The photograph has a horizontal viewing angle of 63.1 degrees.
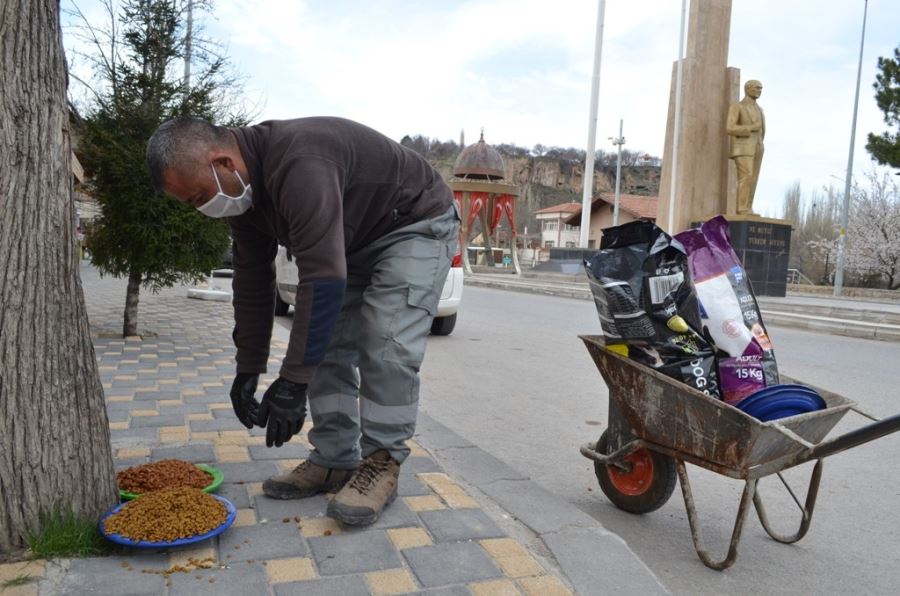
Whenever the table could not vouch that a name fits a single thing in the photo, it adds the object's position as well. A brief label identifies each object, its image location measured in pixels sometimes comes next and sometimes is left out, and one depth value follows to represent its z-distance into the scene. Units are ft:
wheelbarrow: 8.02
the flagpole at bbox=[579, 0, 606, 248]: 90.79
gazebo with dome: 123.54
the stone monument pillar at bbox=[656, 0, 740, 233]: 68.54
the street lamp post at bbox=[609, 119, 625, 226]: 128.53
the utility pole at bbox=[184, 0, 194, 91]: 24.86
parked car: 28.43
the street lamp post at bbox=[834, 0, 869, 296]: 87.71
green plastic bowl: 8.46
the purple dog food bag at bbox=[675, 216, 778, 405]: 9.14
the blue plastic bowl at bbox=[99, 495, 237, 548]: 7.07
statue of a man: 64.90
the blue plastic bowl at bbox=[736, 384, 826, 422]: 8.54
